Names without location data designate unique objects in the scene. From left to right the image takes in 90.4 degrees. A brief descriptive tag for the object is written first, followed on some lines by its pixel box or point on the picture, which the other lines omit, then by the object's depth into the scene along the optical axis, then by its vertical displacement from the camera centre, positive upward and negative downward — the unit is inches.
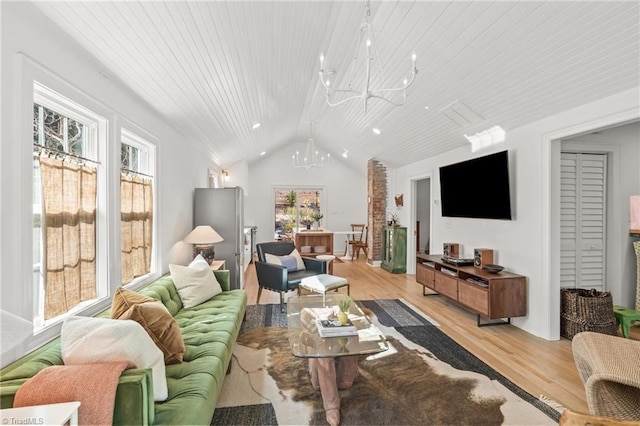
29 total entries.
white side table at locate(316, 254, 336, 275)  208.6 -39.2
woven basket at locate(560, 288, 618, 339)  123.5 -40.7
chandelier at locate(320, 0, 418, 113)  76.6 +54.5
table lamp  158.0 -15.3
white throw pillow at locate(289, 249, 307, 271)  189.8 -31.2
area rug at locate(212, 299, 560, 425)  79.4 -51.8
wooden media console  134.8 -36.5
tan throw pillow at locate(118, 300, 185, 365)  73.2 -28.2
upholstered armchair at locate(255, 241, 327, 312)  163.5 -33.1
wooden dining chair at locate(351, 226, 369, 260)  324.5 -37.9
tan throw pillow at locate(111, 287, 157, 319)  76.8 -23.1
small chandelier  354.3 +56.1
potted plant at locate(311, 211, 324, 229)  321.7 -7.8
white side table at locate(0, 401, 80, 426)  42.3 -28.2
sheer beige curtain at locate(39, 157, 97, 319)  73.9 -6.3
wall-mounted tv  145.5 +11.4
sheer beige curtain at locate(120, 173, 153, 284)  111.5 -6.0
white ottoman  157.6 -37.5
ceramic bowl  142.5 -26.3
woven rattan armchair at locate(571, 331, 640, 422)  61.6 -33.9
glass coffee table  80.6 -37.0
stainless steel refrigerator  181.0 -5.4
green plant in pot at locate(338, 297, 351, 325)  96.4 -31.8
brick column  293.4 +2.4
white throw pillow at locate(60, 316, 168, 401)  56.9 -25.1
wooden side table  150.7 -27.9
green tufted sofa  50.5 -35.8
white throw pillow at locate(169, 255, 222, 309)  119.0 -28.8
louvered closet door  140.6 -4.3
